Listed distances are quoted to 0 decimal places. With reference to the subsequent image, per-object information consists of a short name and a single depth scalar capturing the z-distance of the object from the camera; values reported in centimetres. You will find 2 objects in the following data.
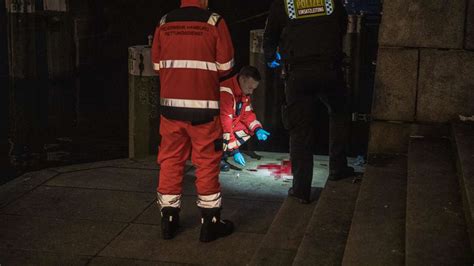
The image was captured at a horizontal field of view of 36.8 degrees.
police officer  518
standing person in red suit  475
